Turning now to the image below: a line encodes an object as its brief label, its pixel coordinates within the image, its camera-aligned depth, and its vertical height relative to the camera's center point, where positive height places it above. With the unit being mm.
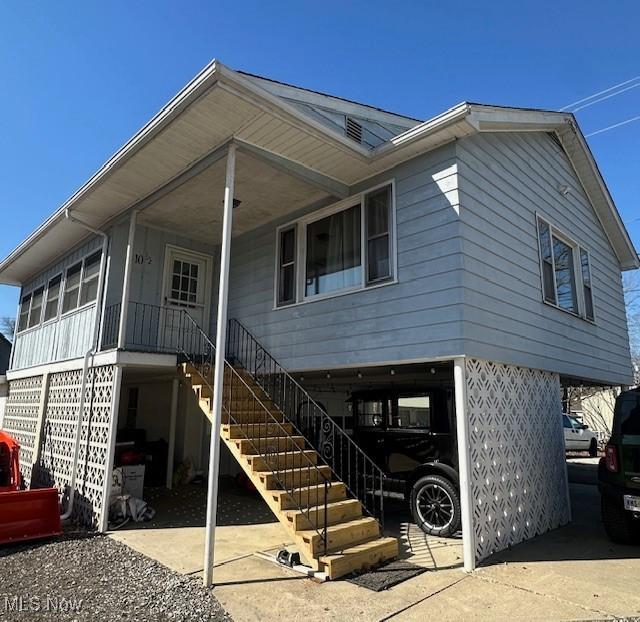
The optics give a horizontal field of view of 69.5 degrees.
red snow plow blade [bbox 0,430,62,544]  6016 -1481
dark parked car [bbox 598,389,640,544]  5633 -807
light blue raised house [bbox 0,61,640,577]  5637 +1649
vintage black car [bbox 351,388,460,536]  6203 -582
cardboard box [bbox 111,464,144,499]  7789 -1276
